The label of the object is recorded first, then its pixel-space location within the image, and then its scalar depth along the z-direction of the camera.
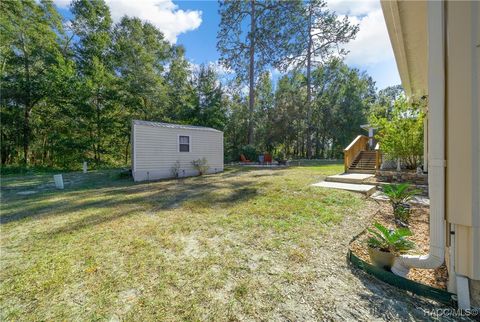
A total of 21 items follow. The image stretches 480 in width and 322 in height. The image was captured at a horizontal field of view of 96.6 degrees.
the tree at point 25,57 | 13.62
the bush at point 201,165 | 11.02
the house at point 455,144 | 1.73
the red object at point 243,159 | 17.16
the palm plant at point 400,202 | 3.95
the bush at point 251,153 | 17.33
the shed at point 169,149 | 9.16
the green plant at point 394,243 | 2.31
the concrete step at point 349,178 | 7.07
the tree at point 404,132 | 6.89
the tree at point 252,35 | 17.27
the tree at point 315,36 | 18.00
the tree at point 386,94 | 28.04
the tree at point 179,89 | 18.83
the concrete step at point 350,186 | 5.87
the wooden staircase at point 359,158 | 8.86
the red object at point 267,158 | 16.47
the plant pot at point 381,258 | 2.26
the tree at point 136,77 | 17.34
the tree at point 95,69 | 15.66
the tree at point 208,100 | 19.03
